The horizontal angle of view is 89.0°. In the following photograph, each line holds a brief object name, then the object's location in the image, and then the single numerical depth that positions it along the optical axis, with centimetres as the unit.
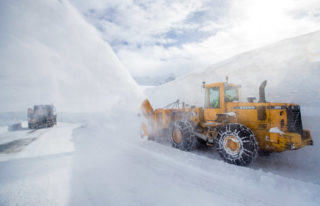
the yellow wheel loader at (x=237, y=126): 411
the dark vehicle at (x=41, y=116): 1376
